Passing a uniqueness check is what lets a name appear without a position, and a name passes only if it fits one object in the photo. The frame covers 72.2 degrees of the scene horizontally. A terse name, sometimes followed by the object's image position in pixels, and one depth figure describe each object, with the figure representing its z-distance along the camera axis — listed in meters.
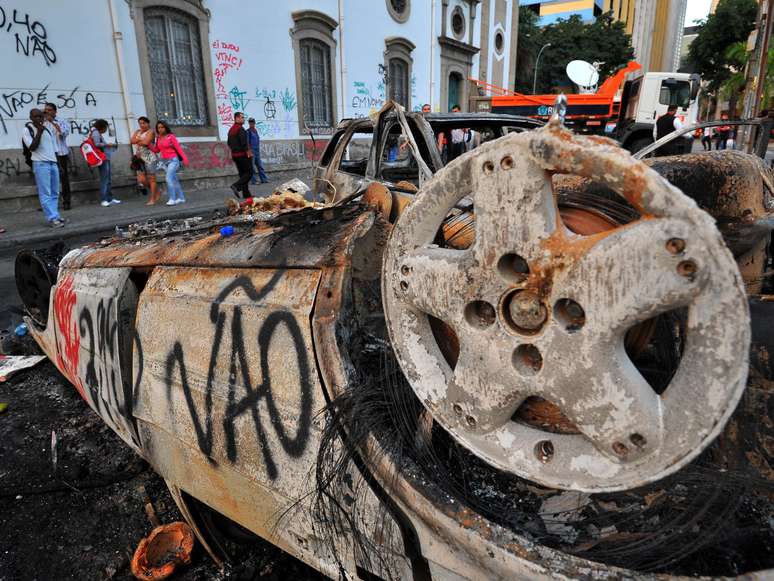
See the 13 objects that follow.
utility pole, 9.07
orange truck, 13.72
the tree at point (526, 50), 32.78
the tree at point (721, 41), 32.91
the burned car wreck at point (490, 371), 0.86
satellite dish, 18.70
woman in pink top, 9.83
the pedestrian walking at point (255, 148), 12.02
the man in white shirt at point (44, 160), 7.88
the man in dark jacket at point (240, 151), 10.41
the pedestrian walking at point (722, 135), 15.77
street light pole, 32.71
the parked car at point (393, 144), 4.09
